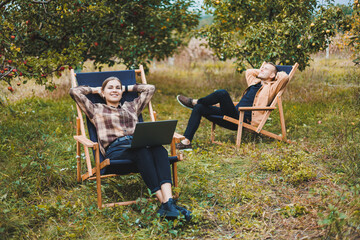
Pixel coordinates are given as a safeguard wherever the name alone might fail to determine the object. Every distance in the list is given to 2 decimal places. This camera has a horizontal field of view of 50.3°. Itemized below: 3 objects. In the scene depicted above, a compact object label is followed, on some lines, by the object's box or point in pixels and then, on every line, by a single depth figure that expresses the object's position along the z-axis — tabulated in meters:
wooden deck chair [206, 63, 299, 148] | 4.82
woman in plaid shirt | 3.03
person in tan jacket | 4.88
